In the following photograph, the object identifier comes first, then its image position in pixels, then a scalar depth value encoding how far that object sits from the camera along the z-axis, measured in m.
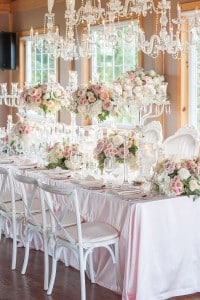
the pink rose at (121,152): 4.92
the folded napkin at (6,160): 6.39
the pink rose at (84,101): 5.51
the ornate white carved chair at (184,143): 6.38
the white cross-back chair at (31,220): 4.82
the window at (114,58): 8.72
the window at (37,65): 11.01
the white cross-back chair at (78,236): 4.38
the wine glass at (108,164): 4.95
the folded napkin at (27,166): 5.96
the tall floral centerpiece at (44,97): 6.25
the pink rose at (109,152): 4.91
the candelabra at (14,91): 7.11
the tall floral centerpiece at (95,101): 5.47
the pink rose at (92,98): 5.49
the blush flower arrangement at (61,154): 5.61
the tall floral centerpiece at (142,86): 6.72
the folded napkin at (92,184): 4.93
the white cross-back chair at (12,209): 5.32
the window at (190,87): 7.43
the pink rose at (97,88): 5.46
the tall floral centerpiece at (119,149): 4.92
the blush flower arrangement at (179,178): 4.38
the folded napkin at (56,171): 5.61
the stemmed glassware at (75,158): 5.57
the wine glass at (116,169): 4.95
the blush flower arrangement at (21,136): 6.41
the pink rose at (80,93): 5.54
